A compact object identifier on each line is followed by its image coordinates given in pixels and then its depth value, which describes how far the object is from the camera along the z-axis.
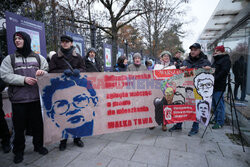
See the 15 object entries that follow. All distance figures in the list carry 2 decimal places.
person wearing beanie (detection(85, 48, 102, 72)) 4.81
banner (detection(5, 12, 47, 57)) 2.95
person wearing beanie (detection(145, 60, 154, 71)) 8.60
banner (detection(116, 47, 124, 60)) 9.69
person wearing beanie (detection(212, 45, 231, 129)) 3.80
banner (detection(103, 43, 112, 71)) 7.08
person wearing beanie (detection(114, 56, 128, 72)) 5.28
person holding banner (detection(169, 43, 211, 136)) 3.34
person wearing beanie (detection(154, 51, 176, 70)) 3.76
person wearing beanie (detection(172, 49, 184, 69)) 5.94
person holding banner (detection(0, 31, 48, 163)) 2.45
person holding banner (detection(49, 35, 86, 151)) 2.87
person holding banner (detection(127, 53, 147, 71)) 4.04
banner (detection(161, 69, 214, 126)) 3.31
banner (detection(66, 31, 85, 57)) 5.33
